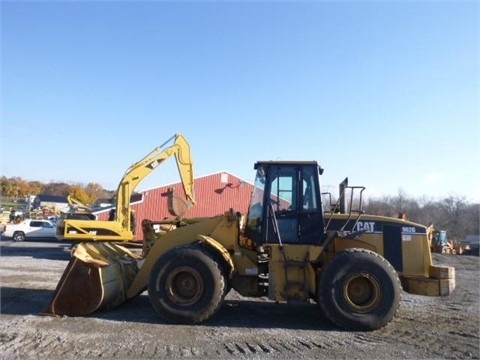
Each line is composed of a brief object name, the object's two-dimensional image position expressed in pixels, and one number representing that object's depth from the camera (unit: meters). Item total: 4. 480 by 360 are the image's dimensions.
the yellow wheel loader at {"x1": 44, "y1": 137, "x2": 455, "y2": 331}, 7.53
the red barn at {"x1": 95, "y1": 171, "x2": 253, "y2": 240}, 30.98
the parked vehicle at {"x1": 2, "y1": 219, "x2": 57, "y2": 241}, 35.05
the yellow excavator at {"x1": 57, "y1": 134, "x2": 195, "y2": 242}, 13.57
